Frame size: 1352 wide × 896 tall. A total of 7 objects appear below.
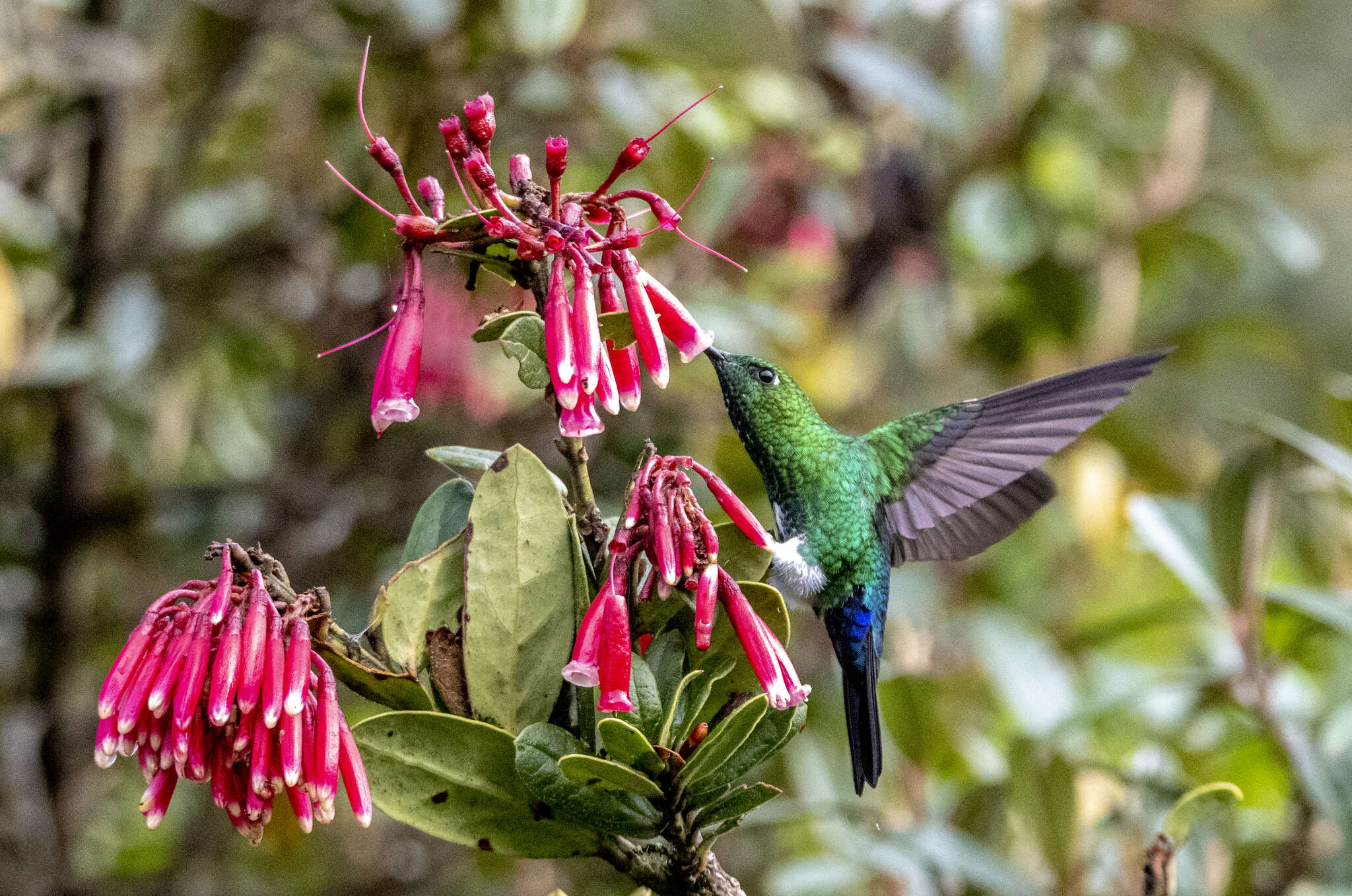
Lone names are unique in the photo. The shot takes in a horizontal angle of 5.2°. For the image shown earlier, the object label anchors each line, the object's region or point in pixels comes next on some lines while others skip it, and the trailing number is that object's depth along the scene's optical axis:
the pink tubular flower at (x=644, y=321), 2.57
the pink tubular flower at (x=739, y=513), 2.59
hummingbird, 2.69
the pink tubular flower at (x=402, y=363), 2.57
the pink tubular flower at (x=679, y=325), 2.61
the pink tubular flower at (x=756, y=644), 2.57
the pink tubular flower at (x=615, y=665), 2.55
